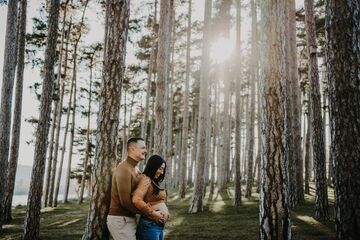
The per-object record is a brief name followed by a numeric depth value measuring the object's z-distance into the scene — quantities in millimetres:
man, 4293
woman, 4105
